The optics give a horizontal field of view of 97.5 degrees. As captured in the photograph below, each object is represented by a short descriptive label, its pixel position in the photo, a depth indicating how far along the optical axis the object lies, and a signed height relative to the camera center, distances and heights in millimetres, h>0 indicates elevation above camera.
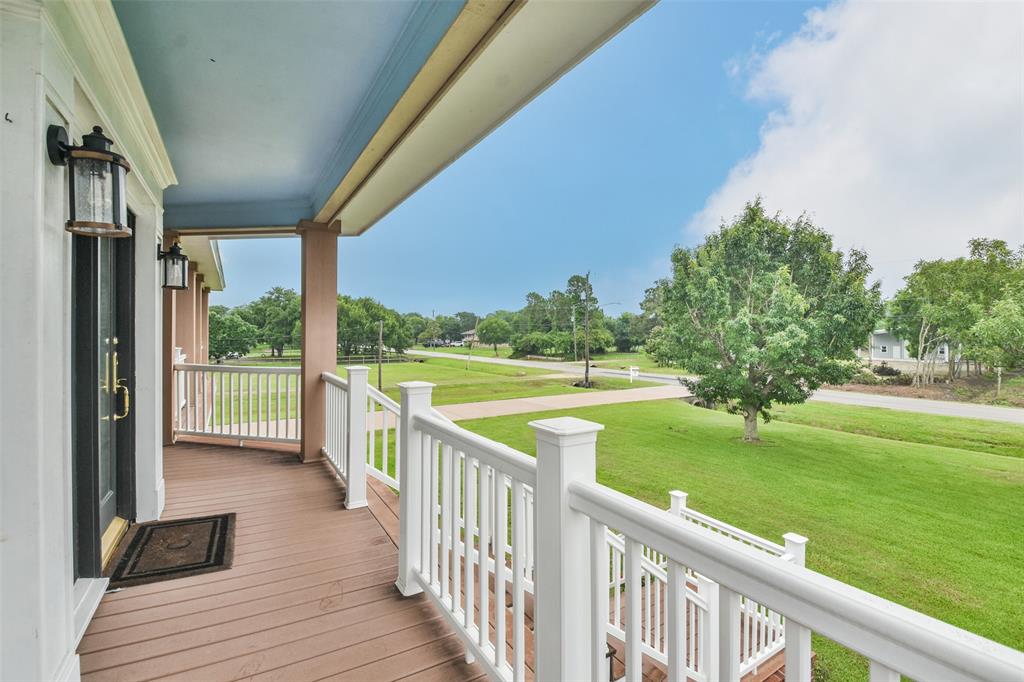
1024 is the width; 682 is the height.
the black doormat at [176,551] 2221 -1150
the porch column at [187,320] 7383 +322
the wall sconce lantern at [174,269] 3611 +580
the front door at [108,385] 2287 -246
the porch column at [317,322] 4043 +159
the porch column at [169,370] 4457 -308
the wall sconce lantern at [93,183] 1298 +476
